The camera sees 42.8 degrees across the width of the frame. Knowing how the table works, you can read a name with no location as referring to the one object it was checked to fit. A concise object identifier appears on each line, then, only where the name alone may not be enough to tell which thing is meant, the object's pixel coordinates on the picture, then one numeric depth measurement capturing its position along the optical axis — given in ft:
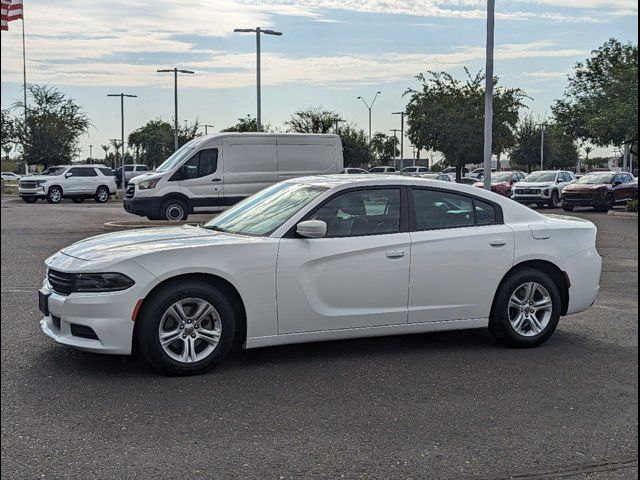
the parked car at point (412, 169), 220.92
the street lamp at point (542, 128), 250.37
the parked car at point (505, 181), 118.32
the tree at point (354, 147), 180.75
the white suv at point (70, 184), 106.52
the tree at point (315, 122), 134.71
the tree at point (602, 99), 93.86
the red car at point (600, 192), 95.81
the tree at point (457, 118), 133.69
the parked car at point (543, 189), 105.50
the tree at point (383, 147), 236.63
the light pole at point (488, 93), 58.34
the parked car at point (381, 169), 190.89
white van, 64.23
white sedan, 17.46
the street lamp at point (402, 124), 141.49
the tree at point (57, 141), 122.83
